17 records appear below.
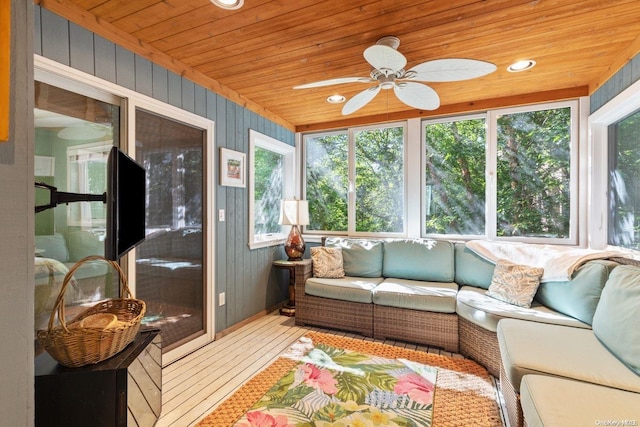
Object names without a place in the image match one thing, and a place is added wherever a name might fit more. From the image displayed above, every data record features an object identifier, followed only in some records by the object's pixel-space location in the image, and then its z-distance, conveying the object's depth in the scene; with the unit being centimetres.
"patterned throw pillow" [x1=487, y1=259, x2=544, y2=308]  233
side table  326
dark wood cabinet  116
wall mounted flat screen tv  131
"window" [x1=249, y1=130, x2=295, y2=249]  338
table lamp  362
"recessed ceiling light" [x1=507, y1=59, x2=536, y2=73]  242
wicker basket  117
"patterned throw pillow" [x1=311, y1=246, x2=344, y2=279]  333
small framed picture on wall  290
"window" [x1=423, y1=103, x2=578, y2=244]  306
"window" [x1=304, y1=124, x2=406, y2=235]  382
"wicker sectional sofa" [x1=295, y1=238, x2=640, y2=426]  137
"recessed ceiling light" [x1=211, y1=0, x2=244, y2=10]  168
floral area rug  173
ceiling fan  174
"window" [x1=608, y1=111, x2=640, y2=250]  226
